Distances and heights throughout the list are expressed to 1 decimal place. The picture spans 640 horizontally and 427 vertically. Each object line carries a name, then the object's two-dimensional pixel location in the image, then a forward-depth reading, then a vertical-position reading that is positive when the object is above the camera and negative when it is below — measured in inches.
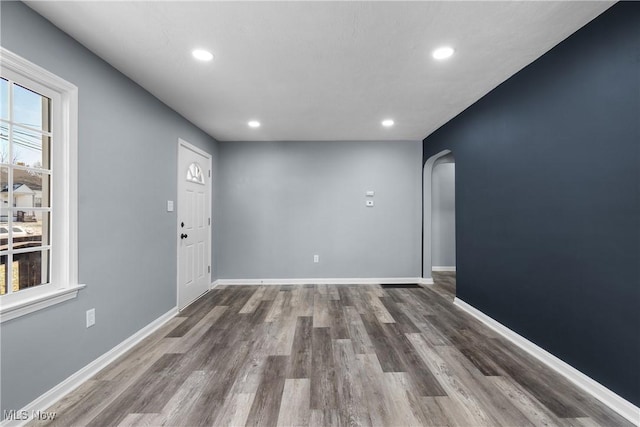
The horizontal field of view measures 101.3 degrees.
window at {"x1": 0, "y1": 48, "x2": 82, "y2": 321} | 58.1 +6.5
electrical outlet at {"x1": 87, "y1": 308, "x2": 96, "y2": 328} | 75.4 -29.8
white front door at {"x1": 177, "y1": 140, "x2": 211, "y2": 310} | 127.7 -4.3
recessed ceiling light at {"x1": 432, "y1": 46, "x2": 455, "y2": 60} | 75.6 +48.1
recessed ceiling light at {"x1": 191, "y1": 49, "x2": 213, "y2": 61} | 76.4 +47.6
